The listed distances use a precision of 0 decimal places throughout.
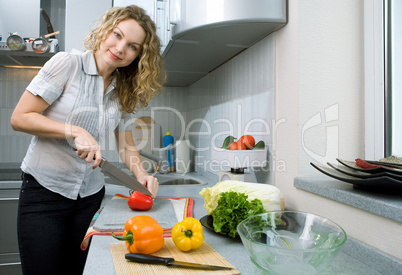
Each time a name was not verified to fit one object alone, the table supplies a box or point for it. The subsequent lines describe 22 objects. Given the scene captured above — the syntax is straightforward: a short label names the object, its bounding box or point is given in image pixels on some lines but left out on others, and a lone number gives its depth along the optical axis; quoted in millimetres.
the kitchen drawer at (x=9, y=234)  1642
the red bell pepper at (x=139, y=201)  1037
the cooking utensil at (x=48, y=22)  1925
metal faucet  2182
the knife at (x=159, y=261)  600
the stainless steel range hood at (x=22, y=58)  1848
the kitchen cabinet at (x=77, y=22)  1615
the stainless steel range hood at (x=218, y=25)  999
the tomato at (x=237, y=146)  1148
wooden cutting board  594
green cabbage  909
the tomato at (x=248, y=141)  1174
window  917
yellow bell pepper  685
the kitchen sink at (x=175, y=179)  1944
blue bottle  2238
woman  943
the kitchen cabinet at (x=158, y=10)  1516
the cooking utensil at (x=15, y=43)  1801
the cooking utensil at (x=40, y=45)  1818
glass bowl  539
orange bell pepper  670
